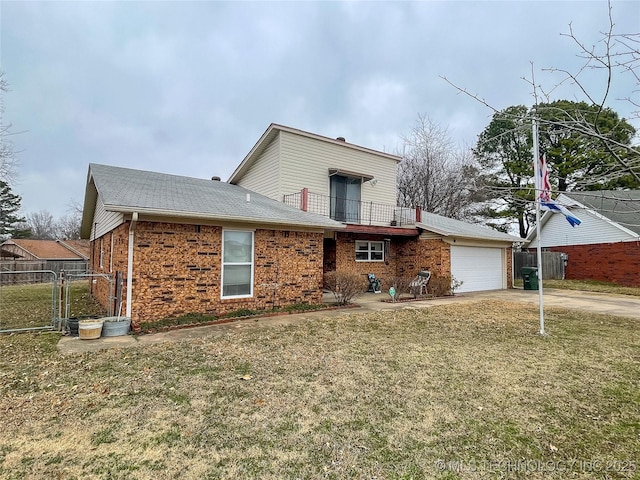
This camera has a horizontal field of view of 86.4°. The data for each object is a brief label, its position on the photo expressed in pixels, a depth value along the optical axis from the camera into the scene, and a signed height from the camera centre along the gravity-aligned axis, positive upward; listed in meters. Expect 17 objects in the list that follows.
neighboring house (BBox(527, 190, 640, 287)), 17.00 +0.87
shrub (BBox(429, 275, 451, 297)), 13.19 -0.98
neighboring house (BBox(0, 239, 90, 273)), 30.14 +0.66
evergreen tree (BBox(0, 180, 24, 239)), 33.08 +4.62
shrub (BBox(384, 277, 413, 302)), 12.43 -0.94
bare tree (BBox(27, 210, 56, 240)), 50.87 +5.12
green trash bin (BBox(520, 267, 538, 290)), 15.43 -0.75
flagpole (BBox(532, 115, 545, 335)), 5.78 +1.65
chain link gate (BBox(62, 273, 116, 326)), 7.55 -1.47
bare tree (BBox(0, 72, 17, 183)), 17.12 +5.14
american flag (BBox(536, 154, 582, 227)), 6.12 +1.61
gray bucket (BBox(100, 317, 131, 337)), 6.54 -1.31
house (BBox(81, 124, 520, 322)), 7.56 +0.81
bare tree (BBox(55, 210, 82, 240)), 45.82 +4.56
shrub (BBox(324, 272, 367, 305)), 10.11 -0.75
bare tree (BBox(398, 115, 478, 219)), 25.98 +6.95
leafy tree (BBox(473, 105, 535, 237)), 24.95 +7.03
